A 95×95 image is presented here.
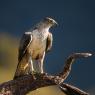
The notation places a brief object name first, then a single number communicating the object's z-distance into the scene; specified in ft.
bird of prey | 54.75
